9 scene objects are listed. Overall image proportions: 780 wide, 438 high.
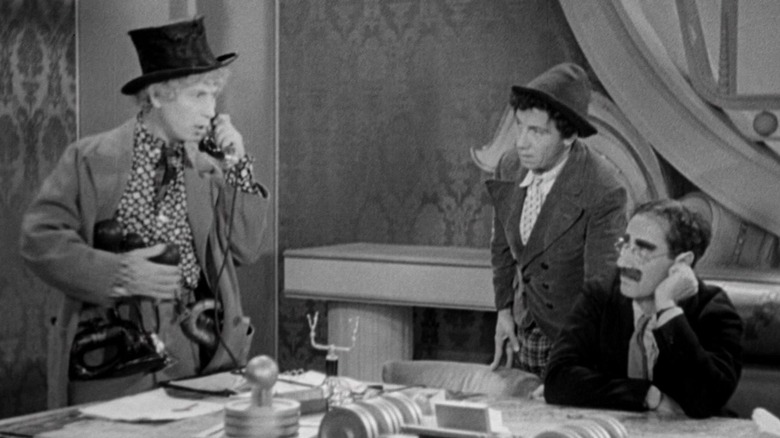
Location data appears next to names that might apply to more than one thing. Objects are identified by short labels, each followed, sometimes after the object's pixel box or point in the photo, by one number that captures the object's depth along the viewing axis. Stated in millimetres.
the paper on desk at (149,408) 3252
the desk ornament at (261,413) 2875
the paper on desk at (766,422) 3016
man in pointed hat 4273
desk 3098
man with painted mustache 3404
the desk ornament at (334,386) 3324
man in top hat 4027
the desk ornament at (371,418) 2879
